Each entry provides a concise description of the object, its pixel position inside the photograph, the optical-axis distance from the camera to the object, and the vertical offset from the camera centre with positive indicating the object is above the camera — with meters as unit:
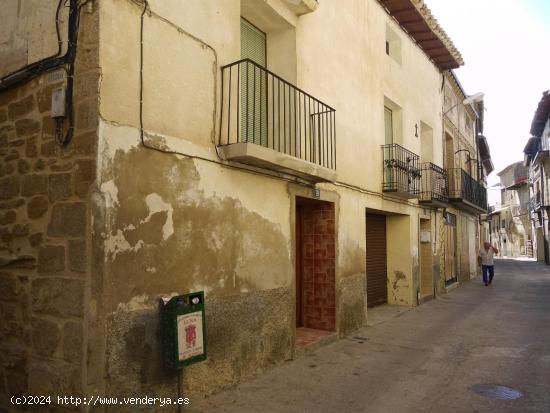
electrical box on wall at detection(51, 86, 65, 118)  3.70 +1.13
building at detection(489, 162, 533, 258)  40.28 +2.04
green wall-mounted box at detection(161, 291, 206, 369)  3.82 -0.78
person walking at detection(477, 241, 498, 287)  15.30 -0.84
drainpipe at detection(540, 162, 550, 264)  28.33 +1.12
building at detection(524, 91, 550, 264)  26.29 +4.31
